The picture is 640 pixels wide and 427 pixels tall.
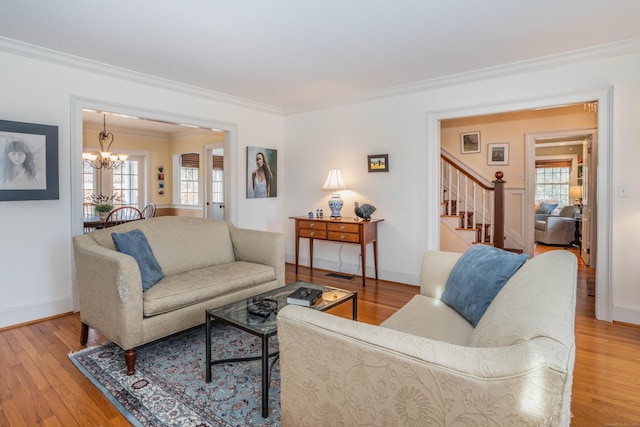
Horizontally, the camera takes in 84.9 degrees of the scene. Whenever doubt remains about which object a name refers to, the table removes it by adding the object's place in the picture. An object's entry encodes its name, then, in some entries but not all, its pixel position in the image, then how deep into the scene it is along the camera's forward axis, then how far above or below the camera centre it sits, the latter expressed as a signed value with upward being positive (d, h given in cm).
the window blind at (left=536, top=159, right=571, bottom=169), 997 +122
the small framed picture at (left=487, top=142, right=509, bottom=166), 604 +89
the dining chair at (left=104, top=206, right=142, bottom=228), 500 -17
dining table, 489 -24
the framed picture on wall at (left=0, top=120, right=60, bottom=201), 288 +38
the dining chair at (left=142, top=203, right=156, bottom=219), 598 -8
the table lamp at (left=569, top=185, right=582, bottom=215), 904 +33
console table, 419 -32
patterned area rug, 180 -106
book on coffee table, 219 -59
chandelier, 581 +85
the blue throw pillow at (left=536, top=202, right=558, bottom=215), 884 -7
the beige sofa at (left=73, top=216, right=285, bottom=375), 219 -54
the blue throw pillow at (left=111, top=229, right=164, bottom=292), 249 -35
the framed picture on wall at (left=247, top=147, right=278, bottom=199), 491 +48
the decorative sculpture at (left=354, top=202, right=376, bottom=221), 431 -7
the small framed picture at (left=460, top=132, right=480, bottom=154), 632 +115
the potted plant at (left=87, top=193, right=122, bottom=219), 648 +13
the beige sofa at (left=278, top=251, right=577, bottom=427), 76 -42
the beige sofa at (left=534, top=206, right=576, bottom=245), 688 -47
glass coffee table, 180 -65
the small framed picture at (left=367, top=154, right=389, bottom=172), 437 +54
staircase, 522 -3
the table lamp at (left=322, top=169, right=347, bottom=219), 456 +24
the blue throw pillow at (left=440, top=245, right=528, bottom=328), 171 -38
